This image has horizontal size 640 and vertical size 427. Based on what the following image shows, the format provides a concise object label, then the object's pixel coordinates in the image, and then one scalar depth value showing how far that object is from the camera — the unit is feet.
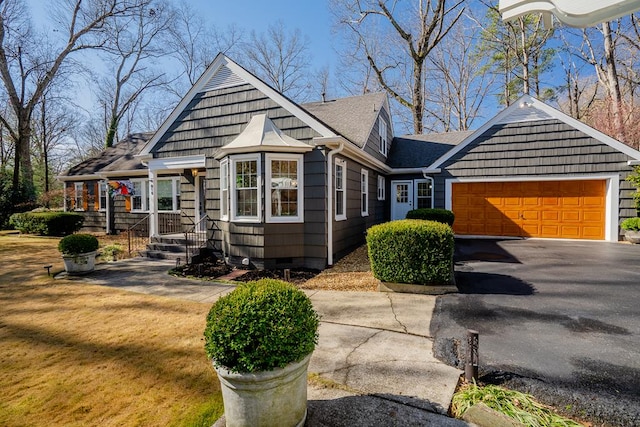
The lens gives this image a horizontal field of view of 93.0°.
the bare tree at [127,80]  69.31
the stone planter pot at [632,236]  33.20
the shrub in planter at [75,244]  25.30
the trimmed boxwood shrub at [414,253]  18.30
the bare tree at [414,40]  61.41
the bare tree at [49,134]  89.92
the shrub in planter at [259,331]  6.98
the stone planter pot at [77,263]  25.44
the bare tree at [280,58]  83.51
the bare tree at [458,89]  77.46
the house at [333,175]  26.35
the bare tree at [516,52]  65.87
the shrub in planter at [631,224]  33.30
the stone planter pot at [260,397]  6.95
